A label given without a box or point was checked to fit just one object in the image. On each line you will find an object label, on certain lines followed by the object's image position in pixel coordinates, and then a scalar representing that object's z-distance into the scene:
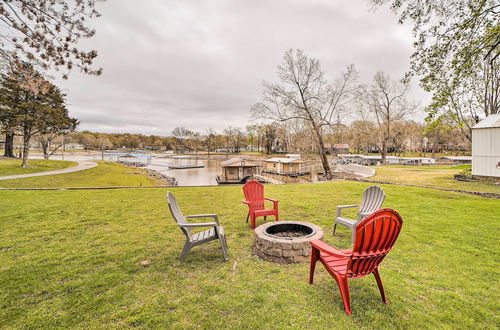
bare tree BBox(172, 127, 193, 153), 94.62
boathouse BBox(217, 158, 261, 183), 28.42
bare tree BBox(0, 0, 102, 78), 3.38
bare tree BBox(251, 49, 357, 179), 18.73
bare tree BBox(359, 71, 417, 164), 29.42
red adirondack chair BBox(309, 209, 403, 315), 2.27
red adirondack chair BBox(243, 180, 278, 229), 5.30
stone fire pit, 3.59
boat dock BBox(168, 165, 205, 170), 46.84
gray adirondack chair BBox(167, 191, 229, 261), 3.45
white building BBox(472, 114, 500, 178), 11.39
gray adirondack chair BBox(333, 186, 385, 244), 4.39
